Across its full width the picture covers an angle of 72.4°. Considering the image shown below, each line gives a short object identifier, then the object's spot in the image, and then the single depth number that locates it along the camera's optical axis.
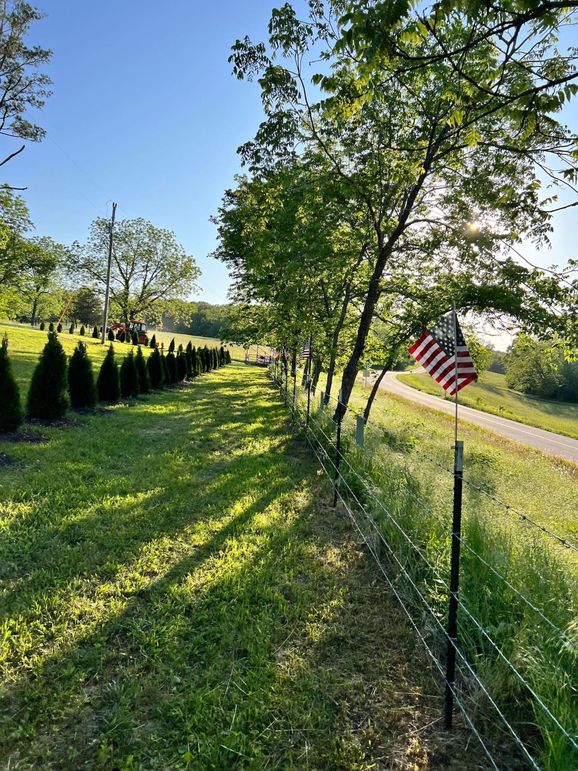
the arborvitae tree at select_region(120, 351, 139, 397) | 11.94
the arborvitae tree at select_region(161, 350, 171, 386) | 15.26
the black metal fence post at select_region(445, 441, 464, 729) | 2.20
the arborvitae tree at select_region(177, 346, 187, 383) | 17.75
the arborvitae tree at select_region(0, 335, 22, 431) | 6.27
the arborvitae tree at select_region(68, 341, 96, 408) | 9.06
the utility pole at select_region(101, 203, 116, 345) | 23.79
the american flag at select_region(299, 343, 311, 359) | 11.88
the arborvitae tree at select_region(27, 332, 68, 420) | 7.54
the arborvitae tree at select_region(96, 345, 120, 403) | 10.49
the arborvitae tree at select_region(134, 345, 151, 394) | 12.93
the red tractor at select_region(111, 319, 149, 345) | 35.78
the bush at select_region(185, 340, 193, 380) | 18.99
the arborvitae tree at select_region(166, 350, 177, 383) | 16.53
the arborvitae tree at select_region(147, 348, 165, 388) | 14.42
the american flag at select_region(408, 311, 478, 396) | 5.09
